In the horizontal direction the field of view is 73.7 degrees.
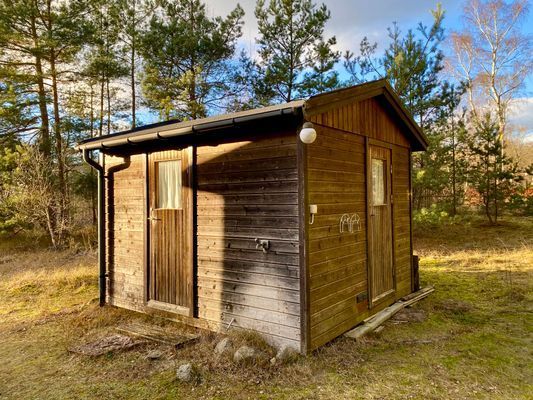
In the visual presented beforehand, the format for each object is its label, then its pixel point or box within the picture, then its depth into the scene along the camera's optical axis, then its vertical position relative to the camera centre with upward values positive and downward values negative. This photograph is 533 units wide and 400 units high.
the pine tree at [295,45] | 11.14 +5.10
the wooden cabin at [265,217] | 3.67 -0.15
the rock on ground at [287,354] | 3.50 -1.50
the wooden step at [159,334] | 4.03 -1.56
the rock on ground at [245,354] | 3.48 -1.49
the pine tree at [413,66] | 10.86 +4.30
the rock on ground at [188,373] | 3.24 -1.56
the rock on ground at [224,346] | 3.65 -1.48
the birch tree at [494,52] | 15.20 +6.59
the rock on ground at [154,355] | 3.74 -1.59
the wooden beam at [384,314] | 4.19 -1.53
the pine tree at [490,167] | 12.54 +1.23
